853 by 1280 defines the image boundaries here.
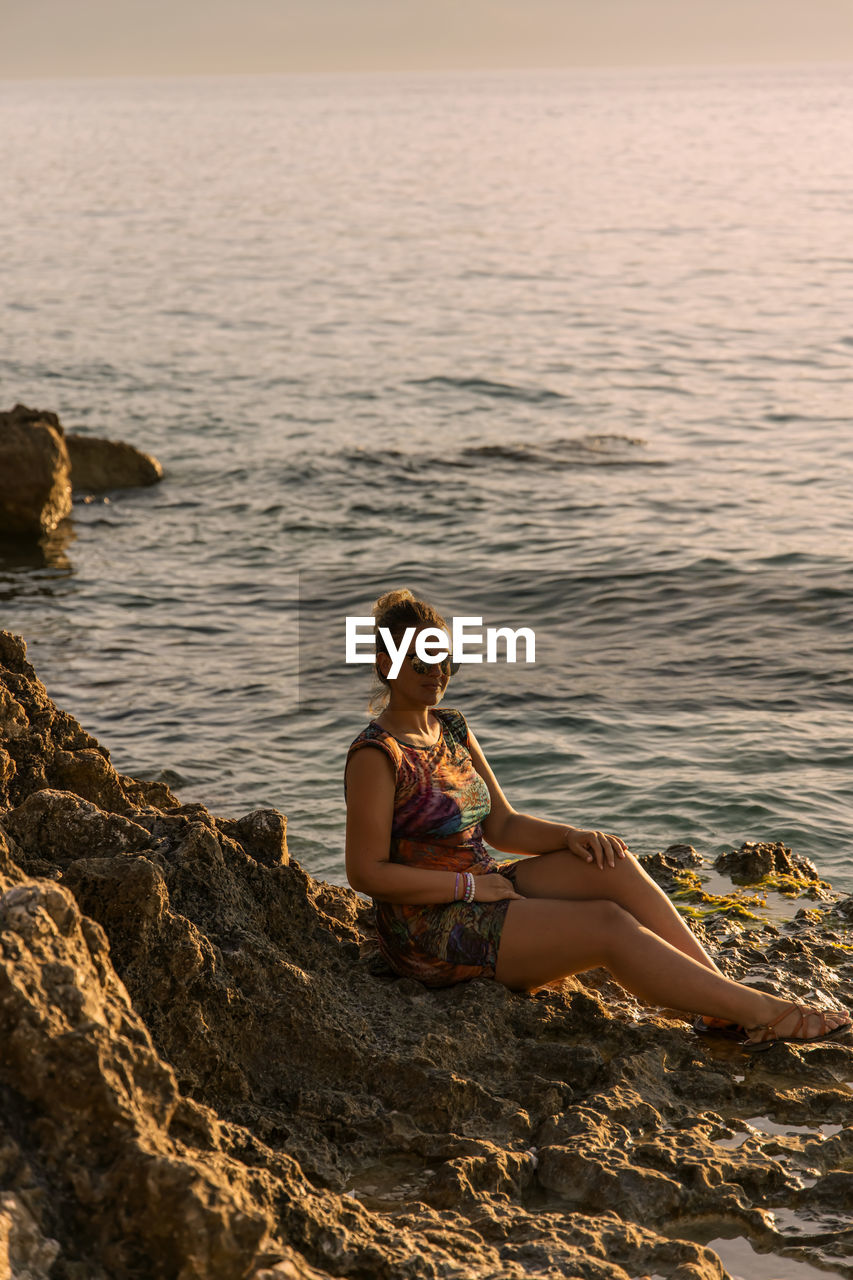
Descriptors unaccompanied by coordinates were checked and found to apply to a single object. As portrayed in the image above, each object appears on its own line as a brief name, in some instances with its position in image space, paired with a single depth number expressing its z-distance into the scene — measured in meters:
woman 4.96
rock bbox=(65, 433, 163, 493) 19.17
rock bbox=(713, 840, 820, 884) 7.11
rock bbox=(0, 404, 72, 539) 16.42
